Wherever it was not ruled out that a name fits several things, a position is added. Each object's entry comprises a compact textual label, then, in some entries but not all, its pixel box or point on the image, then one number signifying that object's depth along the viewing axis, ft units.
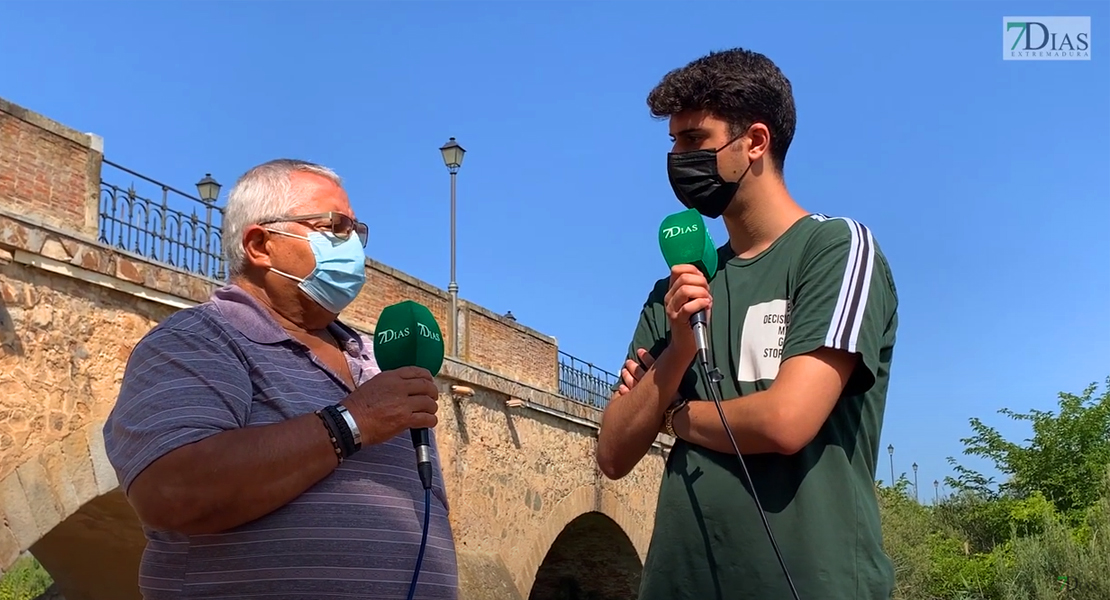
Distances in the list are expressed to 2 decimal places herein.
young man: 6.70
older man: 7.32
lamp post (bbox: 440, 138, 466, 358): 43.68
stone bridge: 22.04
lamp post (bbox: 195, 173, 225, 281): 27.61
